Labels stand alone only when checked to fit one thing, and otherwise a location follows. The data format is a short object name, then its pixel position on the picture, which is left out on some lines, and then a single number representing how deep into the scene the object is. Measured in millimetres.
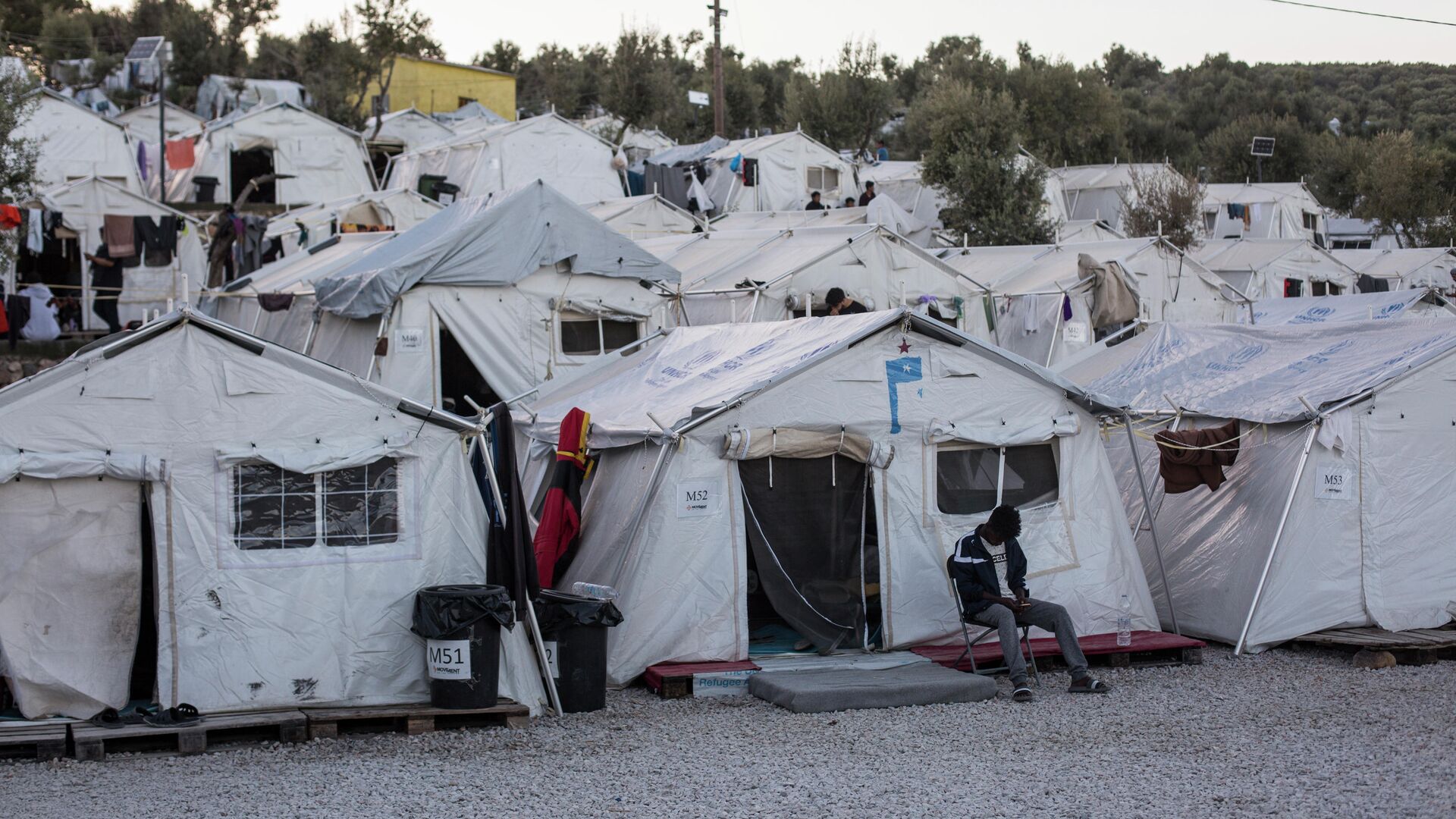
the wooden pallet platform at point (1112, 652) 9844
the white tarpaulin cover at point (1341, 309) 17406
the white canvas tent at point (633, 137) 40750
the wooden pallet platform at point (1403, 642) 10000
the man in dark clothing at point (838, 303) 16766
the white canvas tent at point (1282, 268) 30031
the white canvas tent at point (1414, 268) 32406
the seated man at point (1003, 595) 9297
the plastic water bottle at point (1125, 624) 9930
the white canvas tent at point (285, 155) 31375
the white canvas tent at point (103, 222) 23766
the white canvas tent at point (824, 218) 27547
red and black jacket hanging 10047
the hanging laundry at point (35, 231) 21531
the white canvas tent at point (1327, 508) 10414
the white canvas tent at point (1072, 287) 21359
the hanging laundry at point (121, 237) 23391
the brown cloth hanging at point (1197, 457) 10641
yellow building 49062
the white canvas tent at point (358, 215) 25781
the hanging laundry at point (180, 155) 29719
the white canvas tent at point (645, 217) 26609
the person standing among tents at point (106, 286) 23734
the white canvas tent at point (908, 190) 35250
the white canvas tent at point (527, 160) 30953
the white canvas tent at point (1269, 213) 41656
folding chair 9469
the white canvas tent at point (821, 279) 19047
